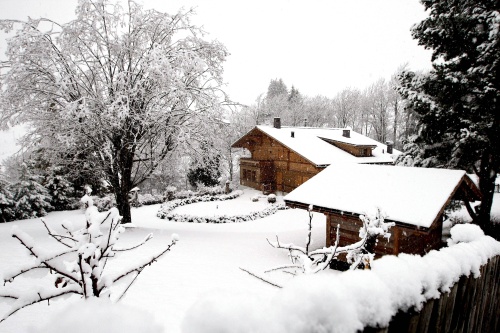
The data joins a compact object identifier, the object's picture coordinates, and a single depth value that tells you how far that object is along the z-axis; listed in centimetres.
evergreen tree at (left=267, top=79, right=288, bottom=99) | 7388
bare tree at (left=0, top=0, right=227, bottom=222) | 1128
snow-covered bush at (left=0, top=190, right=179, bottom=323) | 237
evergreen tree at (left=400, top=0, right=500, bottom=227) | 995
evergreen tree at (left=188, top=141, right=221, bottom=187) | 1512
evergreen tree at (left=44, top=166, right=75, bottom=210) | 1945
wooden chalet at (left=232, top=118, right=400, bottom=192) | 2622
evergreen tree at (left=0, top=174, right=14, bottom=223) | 1611
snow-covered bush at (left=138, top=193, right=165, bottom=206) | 2447
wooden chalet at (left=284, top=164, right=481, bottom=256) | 891
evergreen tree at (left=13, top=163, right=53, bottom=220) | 1689
